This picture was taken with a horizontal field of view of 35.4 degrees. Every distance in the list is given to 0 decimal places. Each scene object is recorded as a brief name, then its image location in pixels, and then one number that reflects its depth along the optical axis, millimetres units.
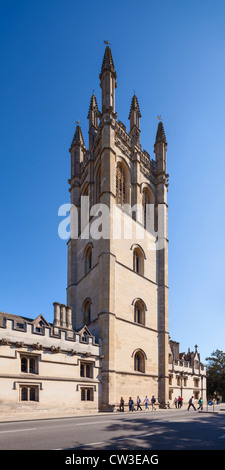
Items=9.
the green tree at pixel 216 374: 59406
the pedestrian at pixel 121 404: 25923
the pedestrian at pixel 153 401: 29350
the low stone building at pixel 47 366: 19312
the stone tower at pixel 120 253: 28156
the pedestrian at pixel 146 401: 28642
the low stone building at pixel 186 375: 41250
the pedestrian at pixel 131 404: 26141
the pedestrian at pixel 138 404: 27922
